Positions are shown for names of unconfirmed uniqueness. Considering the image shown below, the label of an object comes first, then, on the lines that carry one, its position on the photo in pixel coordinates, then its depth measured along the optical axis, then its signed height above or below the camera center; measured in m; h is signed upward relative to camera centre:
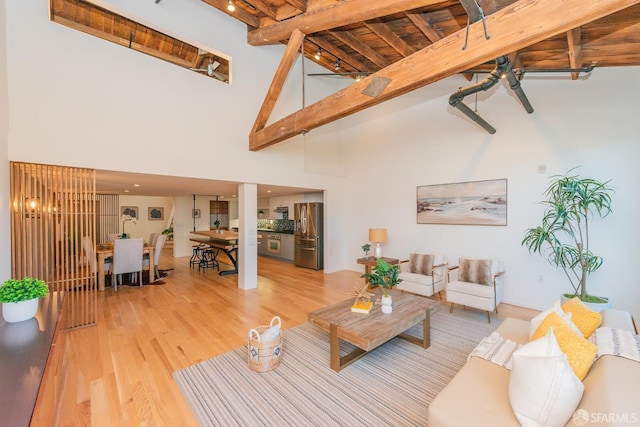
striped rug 2.01 -1.59
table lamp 5.48 -0.58
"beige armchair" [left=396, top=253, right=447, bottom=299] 4.42 -1.17
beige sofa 1.15 -1.09
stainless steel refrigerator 7.09 -0.74
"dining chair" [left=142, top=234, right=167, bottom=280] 6.03 -1.03
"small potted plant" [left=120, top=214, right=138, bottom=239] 10.18 -0.32
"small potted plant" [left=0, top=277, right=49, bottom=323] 1.81 -0.63
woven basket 2.53 -1.40
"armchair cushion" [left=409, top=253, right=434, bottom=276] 4.71 -1.01
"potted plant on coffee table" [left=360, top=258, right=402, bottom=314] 2.94 -0.81
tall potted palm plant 3.48 -0.26
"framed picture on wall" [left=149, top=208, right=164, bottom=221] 11.59 -0.21
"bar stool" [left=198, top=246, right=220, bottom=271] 7.26 -1.42
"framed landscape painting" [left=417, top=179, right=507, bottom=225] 4.61 +0.10
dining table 5.21 -0.97
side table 5.32 -1.10
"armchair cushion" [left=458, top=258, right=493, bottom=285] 4.04 -1.00
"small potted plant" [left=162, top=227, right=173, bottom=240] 10.31 -1.04
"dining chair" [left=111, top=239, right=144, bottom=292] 5.21 -0.96
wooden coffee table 2.46 -1.18
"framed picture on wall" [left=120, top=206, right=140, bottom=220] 10.96 -0.07
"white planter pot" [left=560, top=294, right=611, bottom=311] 3.25 -1.22
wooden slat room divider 3.14 -0.19
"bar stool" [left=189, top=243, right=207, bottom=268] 7.45 -1.45
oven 8.77 -1.20
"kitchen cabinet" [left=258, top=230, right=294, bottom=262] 8.36 -1.20
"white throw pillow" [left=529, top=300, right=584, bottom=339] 1.87 -0.84
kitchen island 6.47 -0.88
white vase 2.93 -1.08
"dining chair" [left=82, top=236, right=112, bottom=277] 3.81 -0.86
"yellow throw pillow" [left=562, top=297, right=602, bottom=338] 1.98 -0.85
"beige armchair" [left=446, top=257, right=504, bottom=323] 3.71 -1.16
